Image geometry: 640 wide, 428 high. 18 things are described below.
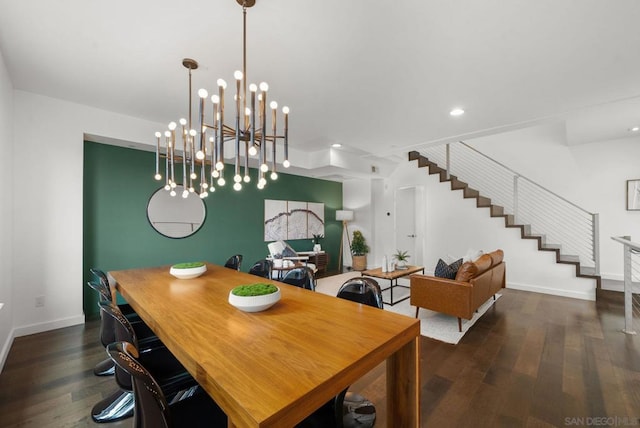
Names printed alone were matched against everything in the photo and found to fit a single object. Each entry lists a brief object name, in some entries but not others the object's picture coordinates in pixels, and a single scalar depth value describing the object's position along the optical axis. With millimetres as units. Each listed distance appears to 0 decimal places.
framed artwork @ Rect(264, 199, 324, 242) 5801
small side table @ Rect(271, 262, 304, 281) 4715
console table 6130
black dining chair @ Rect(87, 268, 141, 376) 1699
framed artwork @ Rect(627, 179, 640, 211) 4555
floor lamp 7043
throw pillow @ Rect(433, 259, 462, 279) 3409
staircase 4871
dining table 850
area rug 3033
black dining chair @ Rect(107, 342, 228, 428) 863
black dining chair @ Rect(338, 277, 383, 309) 1888
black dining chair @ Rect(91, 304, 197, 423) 1310
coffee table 4141
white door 6543
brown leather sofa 3084
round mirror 4184
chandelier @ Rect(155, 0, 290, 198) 1676
